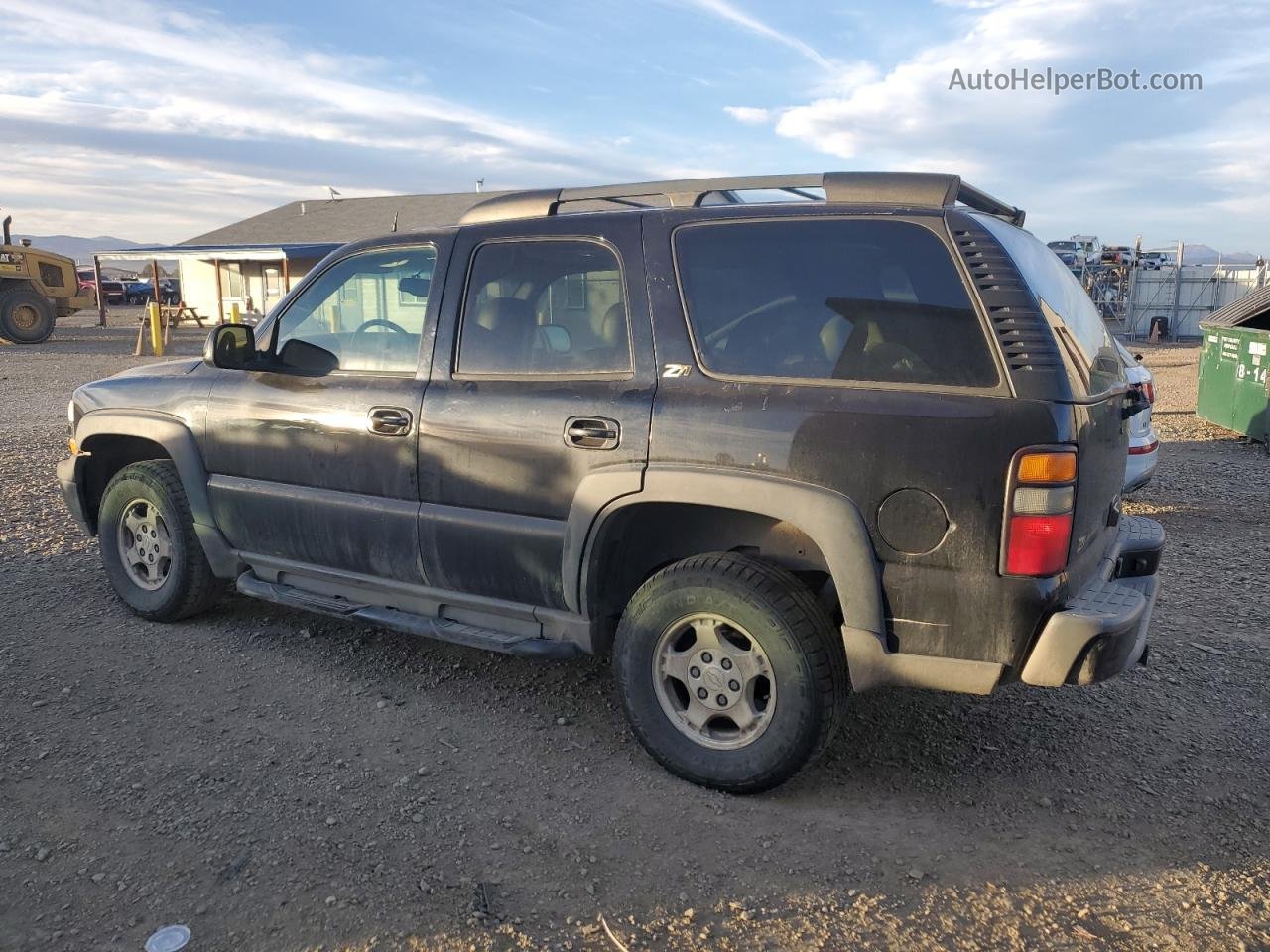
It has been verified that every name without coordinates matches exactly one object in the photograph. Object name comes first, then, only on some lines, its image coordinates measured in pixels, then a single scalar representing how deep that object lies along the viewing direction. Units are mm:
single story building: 33344
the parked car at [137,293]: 55094
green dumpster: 10484
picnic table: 23984
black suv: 2939
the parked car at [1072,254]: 33569
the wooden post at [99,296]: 34125
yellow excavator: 24328
